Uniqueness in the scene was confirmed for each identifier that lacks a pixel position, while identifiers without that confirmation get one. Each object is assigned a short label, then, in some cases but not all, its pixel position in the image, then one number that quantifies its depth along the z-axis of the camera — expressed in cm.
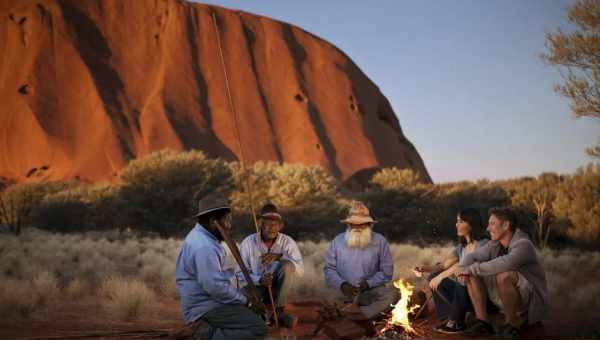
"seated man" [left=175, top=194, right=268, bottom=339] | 454
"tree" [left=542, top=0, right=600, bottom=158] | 1389
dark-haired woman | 624
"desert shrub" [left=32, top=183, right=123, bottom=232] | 2661
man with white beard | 676
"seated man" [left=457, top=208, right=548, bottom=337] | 566
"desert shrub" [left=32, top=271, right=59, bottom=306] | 823
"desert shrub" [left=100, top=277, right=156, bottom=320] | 776
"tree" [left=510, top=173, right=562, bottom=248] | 2069
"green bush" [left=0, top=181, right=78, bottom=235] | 2997
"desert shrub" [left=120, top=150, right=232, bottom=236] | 2442
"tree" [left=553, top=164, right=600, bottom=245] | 1800
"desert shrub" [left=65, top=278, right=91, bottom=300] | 903
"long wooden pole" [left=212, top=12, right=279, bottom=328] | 555
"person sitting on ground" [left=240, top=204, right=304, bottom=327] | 668
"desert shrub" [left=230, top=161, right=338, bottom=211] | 2492
